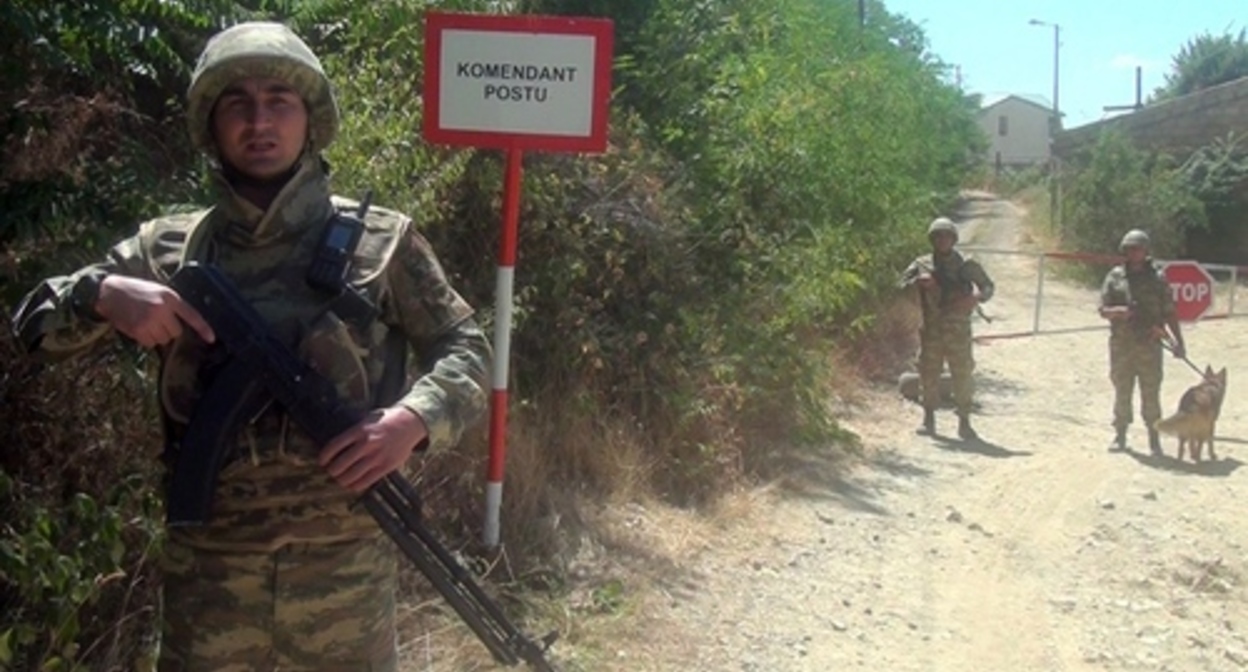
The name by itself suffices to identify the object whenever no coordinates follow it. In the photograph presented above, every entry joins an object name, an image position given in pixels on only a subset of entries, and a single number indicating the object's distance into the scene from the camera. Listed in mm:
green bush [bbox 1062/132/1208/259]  24859
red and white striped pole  5035
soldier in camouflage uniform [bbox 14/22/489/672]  2436
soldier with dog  10305
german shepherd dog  9766
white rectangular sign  4957
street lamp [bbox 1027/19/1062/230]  27828
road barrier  16547
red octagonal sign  12320
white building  82125
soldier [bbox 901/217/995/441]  10570
